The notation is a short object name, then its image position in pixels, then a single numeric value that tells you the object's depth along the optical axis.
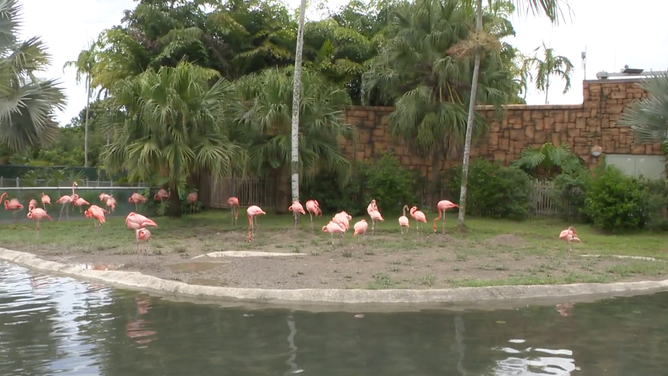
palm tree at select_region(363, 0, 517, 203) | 21.45
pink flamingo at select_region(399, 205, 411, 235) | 16.97
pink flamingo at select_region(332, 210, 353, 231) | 14.95
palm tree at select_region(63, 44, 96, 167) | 41.84
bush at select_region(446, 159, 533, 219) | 22.16
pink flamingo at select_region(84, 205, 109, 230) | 17.02
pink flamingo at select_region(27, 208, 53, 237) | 17.53
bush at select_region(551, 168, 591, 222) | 21.28
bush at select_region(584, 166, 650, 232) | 19.08
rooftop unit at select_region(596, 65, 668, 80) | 23.75
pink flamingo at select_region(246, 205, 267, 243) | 17.07
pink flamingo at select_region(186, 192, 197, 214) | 23.12
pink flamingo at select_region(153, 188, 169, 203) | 22.42
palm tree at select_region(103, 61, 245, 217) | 18.50
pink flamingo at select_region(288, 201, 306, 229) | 18.55
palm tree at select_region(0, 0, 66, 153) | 18.97
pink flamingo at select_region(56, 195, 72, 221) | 20.50
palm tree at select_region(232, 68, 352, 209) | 21.14
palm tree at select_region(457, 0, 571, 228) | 16.67
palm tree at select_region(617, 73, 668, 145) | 18.58
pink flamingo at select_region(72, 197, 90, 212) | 20.50
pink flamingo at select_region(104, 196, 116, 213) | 21.28
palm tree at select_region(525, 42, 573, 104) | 40.66
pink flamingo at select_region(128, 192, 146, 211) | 22.06
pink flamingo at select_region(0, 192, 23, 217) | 19.97
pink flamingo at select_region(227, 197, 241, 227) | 20.28
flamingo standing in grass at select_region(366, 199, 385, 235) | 17.30
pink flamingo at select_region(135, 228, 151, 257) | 13.64
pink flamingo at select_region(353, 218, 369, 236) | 15.72
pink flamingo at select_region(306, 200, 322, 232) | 18.67
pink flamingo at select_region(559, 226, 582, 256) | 14.25
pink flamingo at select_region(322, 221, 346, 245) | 14.57
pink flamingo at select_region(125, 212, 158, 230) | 13.95
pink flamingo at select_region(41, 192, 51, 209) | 20.39
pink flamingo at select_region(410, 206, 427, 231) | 17.66
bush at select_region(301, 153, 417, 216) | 22.66
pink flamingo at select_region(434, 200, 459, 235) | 18.40
